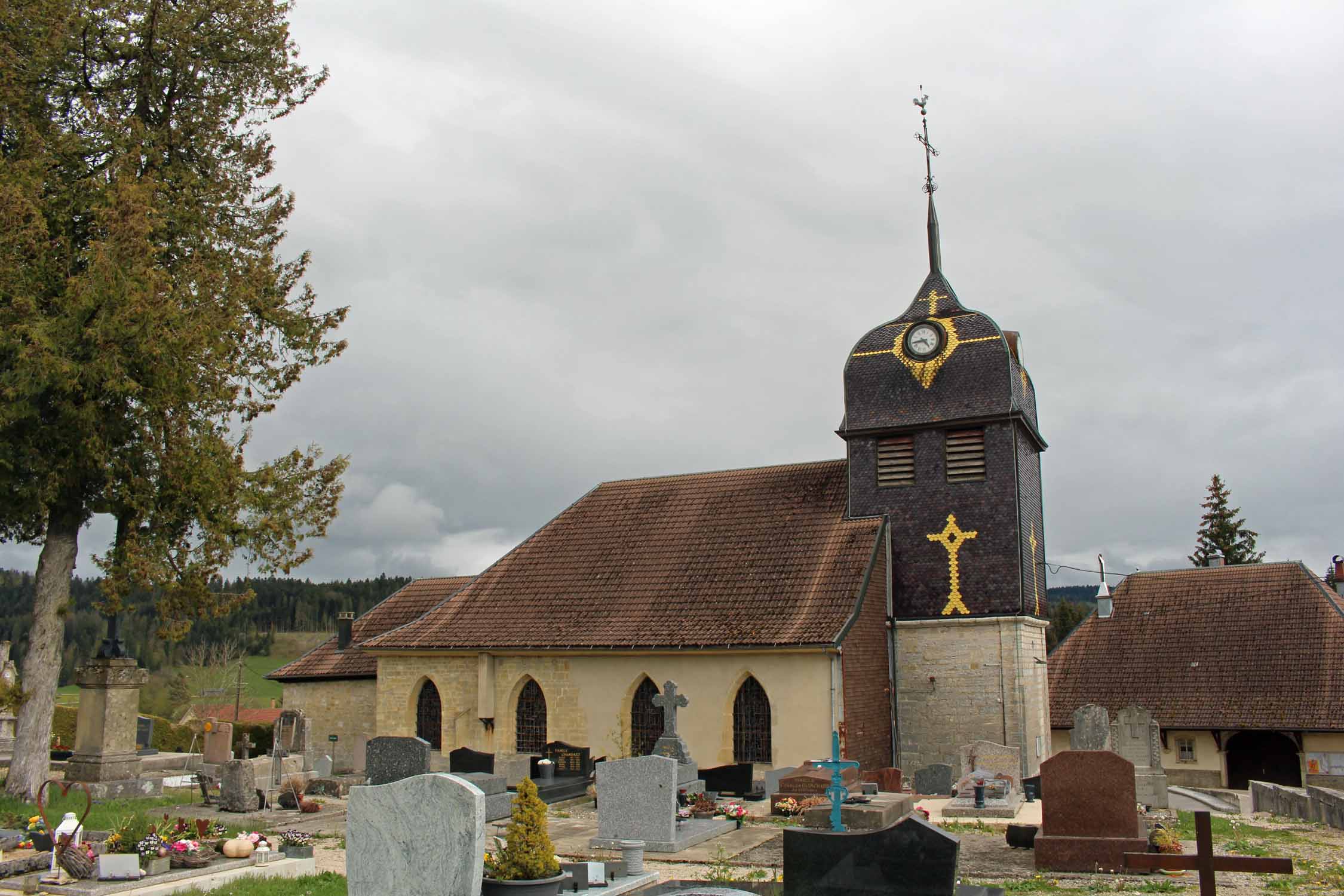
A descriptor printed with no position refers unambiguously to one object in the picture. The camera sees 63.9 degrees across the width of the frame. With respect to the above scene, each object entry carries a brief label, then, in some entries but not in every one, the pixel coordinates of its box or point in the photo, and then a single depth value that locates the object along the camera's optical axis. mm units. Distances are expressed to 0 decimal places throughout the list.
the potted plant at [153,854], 10844
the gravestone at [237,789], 16906
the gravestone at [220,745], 22609
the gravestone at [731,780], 19688
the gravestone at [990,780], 17641
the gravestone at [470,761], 20172
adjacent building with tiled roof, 29188
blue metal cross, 13703
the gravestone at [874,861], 8297
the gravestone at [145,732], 28719
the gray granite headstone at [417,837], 8945
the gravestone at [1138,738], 21391
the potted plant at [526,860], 9578
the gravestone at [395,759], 18094
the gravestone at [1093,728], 19500
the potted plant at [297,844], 12281
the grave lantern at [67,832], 10757
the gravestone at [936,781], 20844
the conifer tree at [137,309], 15867
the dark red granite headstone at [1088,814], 12180
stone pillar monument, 17391
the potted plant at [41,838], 11797
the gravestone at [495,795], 17328
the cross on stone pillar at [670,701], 20344
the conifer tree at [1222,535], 46594
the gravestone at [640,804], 14289
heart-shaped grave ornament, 10578
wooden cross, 8812
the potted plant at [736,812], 16406
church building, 22750
